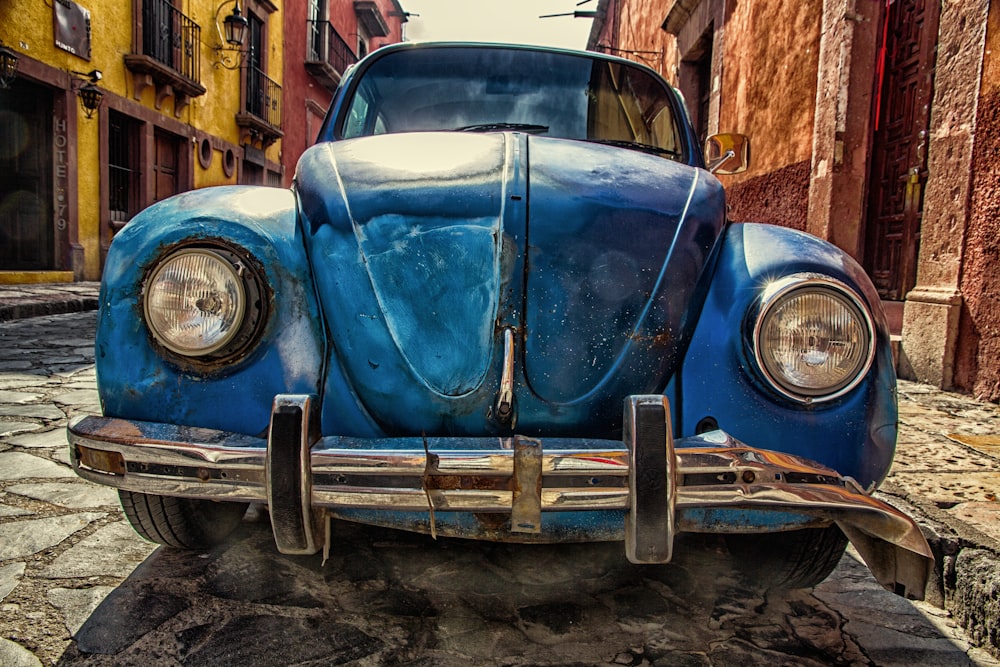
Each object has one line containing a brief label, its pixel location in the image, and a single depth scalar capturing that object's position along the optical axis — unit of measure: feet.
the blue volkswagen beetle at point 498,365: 4.63
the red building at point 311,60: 63.36
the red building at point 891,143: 13.29
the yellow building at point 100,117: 32.78
